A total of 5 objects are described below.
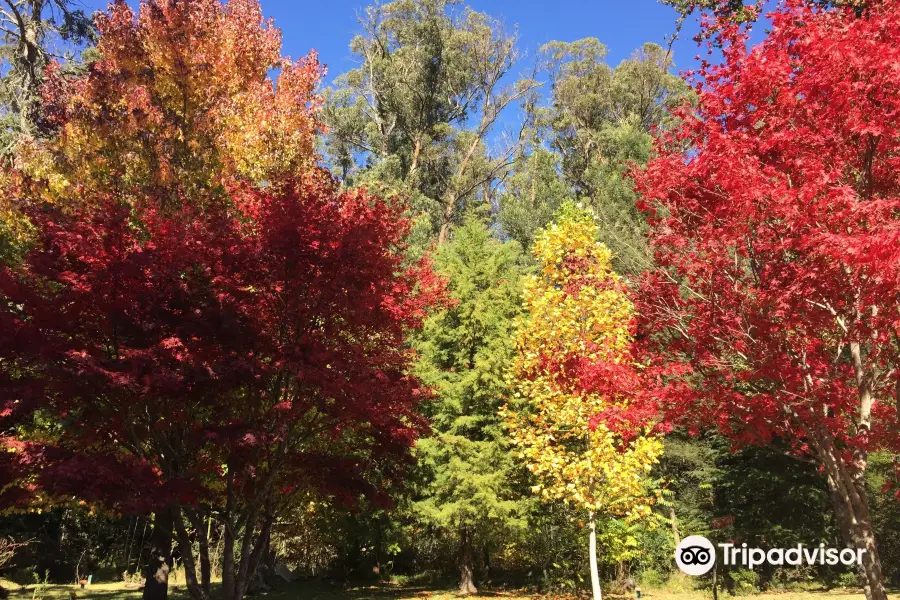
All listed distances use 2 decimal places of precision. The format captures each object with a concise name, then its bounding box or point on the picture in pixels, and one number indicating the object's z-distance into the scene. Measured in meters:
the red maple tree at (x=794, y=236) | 5.61
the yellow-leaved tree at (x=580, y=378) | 10.76
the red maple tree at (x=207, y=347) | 6.73
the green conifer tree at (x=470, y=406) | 15.02
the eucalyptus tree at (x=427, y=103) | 35.06
